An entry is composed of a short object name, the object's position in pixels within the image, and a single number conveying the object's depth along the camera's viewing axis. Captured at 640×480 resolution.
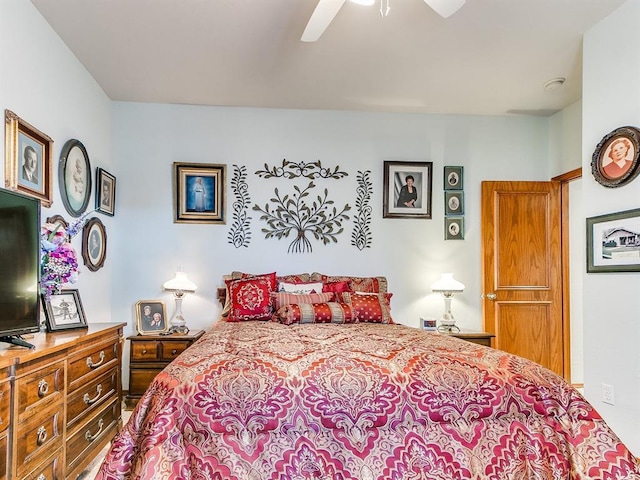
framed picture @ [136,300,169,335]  3.73
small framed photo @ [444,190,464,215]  4.37
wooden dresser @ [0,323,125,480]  1.62
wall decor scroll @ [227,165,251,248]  4.14
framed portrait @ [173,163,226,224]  4.09
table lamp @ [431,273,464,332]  4.01
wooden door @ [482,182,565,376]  4.21
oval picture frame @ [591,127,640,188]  2.59
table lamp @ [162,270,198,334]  3.75
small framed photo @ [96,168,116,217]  3.64
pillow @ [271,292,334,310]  3.49
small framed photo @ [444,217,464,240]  4.35
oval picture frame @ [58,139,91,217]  3.01
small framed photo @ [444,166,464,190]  4.38
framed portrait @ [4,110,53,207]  2.31
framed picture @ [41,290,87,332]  2.30
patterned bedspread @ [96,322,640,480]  1.57
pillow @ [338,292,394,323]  3.39
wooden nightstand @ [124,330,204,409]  3.54
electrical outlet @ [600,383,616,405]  2.72
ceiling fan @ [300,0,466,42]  2.03
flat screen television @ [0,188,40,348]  1.80
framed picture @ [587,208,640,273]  2.58
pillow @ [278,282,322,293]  3.72
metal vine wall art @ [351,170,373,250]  4.27
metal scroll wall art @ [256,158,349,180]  4.20
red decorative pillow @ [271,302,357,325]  3.26
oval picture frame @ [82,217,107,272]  3.37
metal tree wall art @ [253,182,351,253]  4.19
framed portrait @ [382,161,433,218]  4.30
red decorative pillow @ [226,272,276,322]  3.42
